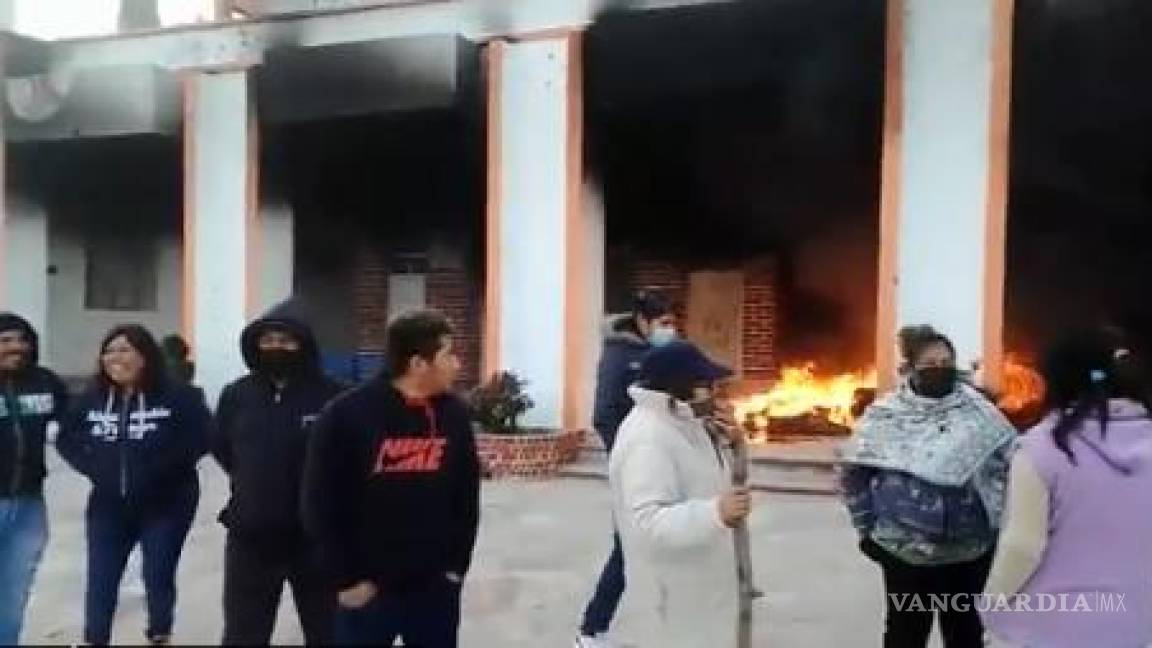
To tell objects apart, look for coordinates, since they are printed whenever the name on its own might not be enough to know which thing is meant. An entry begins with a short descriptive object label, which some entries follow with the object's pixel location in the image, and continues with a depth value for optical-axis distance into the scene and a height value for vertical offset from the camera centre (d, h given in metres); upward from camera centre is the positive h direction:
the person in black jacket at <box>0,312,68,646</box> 5.09 -0.74
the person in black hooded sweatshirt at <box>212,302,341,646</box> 4.53 -0.73
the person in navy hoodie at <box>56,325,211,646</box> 5.26 -0.76
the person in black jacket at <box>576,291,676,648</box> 5.79 -0.45
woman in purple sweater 3.34 -0.59
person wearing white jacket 3.51 -0.60
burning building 11.08 +1.13
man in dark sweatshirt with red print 3.64 -0.62
